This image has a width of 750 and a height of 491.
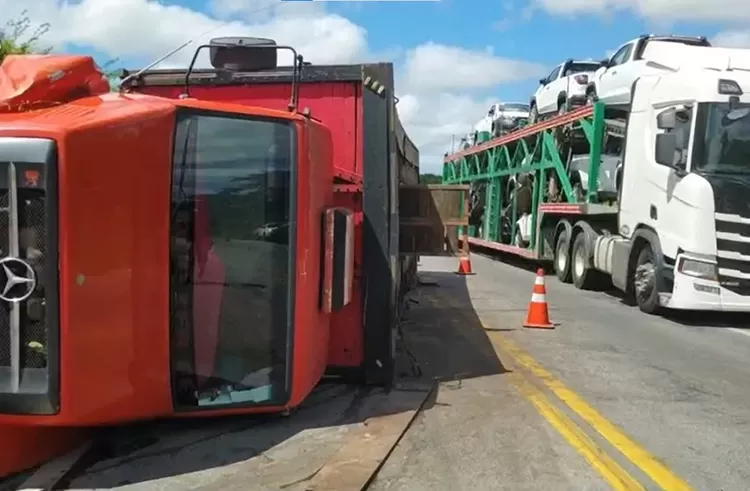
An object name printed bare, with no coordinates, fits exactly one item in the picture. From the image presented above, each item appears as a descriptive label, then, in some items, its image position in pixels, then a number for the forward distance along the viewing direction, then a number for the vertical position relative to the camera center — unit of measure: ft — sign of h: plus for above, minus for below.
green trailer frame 49.21 +1.26
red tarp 15.02 +1.55
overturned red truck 13.57 -1.44
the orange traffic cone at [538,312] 34.32 -5.08
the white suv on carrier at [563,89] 65.05 +7.64
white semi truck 36.24 -0.01
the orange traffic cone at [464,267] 58.80 -5.85
